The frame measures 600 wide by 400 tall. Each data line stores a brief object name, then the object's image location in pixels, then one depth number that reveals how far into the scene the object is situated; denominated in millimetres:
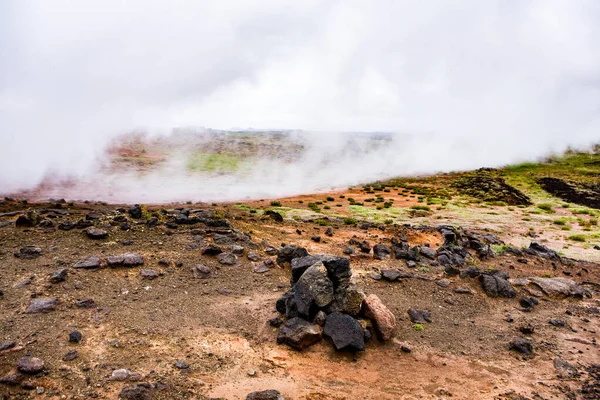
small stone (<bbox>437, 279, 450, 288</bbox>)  11453
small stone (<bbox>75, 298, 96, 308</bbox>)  8297
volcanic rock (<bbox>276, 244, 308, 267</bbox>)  11797
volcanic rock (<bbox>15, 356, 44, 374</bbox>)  6102
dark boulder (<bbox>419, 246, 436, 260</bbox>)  13758
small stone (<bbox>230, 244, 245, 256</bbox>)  12016
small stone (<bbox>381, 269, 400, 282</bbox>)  11383
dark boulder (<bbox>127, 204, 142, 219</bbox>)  13734
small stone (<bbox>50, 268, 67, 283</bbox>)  8980
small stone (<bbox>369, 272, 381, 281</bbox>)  11539
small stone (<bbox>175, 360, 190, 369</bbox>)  6786
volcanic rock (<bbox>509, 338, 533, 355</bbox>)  8453
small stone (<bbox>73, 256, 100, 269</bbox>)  9789
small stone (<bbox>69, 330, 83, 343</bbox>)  7070
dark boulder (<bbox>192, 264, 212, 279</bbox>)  10531
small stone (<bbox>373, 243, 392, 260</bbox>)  13492
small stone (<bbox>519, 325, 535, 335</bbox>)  9320
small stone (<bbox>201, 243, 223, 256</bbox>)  11555
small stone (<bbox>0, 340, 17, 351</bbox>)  6565
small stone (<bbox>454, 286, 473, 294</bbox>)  11156
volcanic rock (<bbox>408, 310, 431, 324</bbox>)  9359
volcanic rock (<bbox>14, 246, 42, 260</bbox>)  10062
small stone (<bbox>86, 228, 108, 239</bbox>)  11508
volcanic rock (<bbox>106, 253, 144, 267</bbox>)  10062
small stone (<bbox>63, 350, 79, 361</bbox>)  6580
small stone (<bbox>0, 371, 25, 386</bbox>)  5828
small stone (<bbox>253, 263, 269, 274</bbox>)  11242
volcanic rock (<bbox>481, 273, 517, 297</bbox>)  11195
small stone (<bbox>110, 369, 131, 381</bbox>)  6284
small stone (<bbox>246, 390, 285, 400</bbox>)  6067
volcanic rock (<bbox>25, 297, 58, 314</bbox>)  7852
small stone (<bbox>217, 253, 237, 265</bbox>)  11369
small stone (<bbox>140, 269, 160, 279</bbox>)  9952
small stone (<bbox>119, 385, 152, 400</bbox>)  5832
